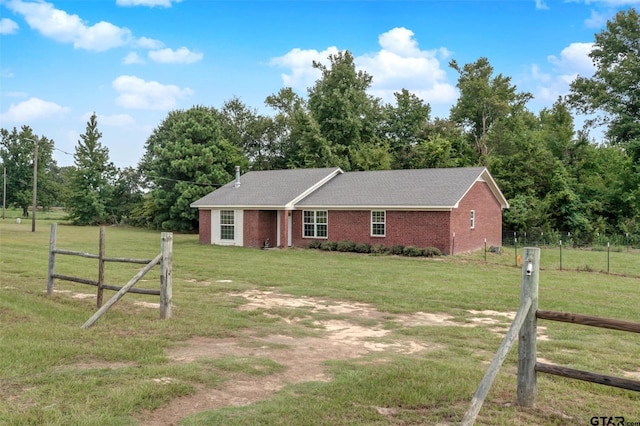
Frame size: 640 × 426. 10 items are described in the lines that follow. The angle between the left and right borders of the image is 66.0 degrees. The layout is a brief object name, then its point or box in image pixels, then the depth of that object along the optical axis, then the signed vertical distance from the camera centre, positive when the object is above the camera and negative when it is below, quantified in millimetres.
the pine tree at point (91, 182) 56156 +4618
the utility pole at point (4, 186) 67375 +5026
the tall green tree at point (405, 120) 49781 +10600
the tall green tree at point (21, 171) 71000 +7427
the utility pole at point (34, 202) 34531 +1358
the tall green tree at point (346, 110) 47188 +11147
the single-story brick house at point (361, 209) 24312 +753
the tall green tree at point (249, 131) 55531 +10392
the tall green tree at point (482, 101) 51281 +13136
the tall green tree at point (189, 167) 44219 +5150
